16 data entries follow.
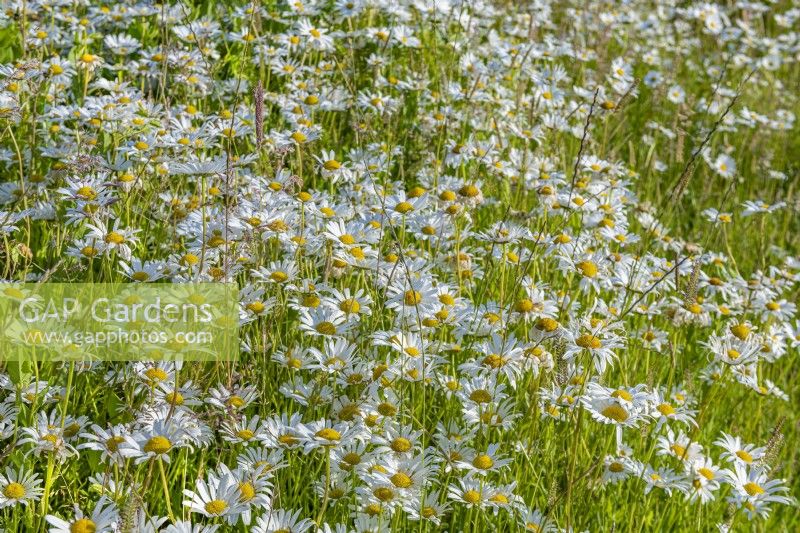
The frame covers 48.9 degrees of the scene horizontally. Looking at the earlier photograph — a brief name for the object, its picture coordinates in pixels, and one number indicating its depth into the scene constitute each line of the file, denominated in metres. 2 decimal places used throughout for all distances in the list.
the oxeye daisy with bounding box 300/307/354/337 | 2.52
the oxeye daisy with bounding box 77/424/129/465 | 1.94
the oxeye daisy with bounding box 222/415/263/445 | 2.22
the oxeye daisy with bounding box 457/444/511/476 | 2.22
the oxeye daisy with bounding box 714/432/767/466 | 2.67
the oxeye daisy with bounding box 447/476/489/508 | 2.20
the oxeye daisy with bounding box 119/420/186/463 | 1.92
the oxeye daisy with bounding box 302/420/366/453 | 2.10
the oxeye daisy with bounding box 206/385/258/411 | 2.19
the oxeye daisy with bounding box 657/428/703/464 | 2.59
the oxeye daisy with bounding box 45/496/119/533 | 1.86
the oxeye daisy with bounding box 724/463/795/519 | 2.46
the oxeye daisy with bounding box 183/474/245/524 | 1.95
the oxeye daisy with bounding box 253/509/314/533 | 1.98
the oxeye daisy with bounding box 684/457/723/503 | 2.49
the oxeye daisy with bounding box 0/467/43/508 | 2.06
